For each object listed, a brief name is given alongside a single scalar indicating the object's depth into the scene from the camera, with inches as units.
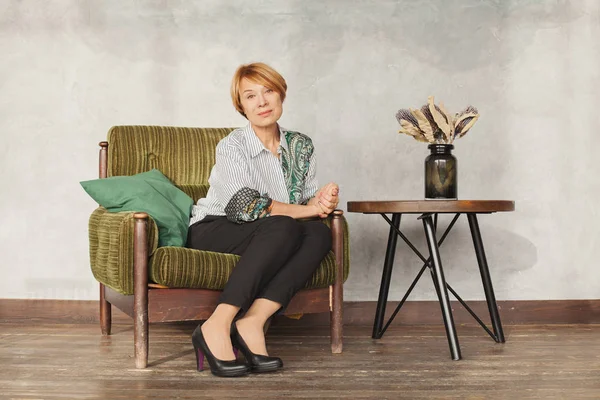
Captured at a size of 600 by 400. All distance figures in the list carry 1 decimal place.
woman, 87.8
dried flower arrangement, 108.8
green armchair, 91.2
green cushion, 99.7
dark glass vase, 109.1
